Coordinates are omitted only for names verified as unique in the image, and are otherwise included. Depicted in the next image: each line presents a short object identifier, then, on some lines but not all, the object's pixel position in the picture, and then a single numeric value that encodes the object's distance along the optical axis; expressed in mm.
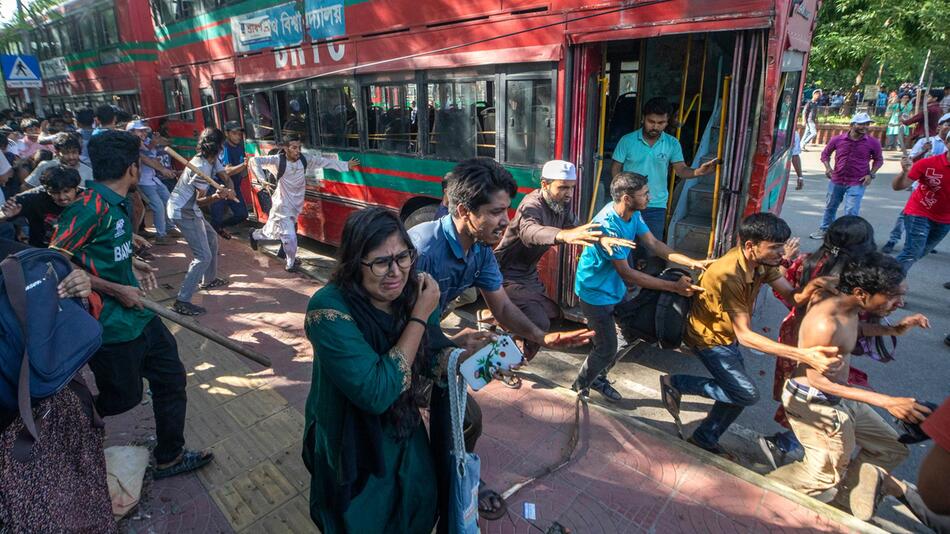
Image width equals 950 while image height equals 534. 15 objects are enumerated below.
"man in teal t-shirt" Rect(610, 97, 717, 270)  4668
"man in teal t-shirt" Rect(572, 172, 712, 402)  3244
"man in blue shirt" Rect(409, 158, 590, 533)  2307
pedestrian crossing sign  10906
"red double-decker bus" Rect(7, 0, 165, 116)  11062
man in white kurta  6391
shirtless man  2461
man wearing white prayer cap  3452
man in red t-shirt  5332
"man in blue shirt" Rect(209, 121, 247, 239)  7281
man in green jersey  2449
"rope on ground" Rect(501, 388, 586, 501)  2688
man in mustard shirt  2824
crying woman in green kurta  1567
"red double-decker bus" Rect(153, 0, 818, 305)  3812
